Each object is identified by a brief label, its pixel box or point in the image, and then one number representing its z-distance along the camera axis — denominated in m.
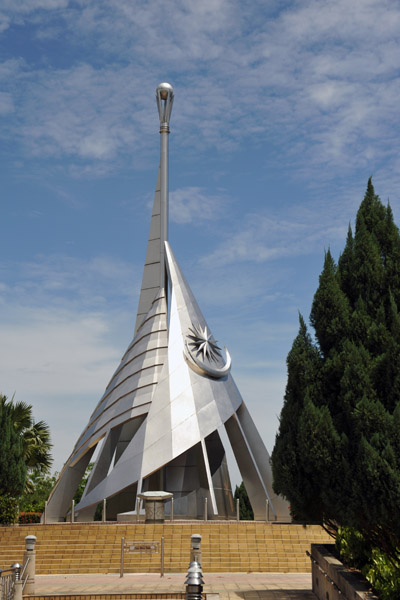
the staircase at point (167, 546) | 16.88
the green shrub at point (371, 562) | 8.16
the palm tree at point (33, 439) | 29.61
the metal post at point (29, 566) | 12.90
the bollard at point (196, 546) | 14.00
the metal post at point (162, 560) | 15.79
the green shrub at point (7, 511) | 24.31
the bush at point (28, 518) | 29.59
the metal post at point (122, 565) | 15.68
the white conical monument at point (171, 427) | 25.11
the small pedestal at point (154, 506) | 20.97
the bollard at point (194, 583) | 9.53
